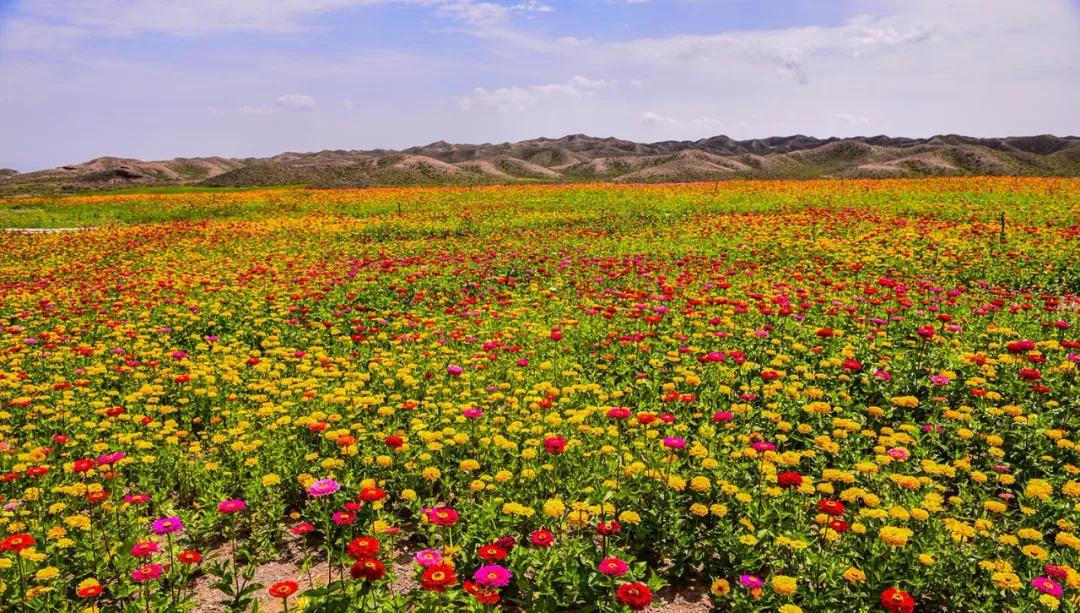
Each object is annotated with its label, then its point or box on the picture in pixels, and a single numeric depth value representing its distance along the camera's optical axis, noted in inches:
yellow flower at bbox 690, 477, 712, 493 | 159.5
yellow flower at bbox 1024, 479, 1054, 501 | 154.4
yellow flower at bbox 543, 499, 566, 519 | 147.8
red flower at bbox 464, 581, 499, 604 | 109.2
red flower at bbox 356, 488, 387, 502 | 136.1
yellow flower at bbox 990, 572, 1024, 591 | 124.4
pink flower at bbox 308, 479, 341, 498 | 148.5
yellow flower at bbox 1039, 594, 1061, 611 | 114.9
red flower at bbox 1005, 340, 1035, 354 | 219.6
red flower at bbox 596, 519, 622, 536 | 137.5
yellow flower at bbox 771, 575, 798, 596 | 121.2
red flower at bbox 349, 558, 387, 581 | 110.8
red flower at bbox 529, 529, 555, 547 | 128.4
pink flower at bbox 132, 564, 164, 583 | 124.0
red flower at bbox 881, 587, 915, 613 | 110.0
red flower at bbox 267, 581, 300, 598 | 107.6
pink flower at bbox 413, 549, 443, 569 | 123.3
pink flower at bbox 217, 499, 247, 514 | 144.4
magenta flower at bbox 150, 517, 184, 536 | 138.8
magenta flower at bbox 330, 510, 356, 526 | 132.6
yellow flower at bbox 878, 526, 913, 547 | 133.9
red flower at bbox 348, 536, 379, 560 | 110.5
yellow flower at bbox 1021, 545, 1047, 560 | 136.0
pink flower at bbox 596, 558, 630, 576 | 125.3
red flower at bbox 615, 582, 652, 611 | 108.0
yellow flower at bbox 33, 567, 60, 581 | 128.4
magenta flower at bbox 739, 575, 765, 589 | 130.4
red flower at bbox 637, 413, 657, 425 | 171.1
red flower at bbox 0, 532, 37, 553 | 124.2
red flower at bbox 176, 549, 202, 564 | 125.4
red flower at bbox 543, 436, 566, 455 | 151.1
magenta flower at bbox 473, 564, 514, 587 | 115.0
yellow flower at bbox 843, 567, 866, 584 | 128.3
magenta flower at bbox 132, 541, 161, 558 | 127.6
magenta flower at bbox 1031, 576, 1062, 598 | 119.3
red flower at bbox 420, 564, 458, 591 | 109.0
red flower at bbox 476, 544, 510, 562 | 123.3
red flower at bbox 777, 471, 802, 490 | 146.0
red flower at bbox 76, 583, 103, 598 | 120.2
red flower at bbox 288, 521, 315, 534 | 150.6
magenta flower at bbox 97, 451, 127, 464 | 160.3
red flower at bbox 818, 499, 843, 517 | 135.6
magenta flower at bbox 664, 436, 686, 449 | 171.2
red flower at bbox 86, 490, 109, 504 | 140.1
